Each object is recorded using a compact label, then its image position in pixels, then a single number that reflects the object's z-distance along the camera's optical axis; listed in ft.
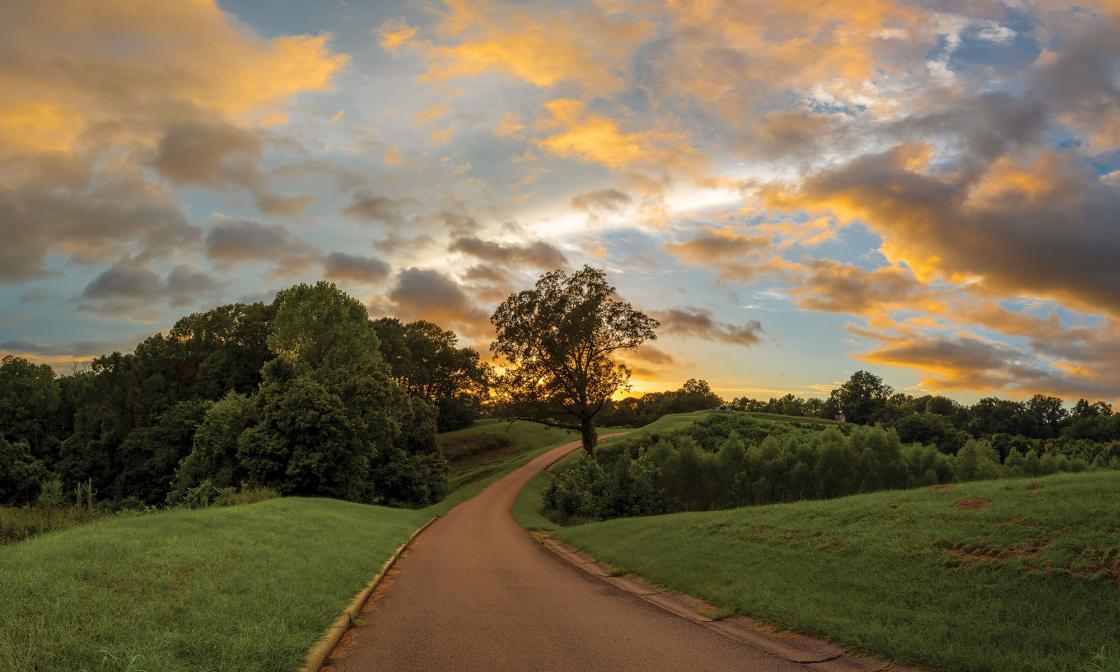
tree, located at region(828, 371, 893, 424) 413.67
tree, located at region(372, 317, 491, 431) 319.88
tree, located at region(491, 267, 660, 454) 181.57
